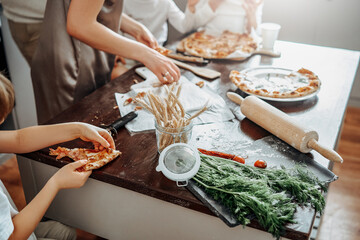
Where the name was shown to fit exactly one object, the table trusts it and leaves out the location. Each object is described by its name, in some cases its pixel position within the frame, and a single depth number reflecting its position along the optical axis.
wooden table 1.00
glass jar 1.06
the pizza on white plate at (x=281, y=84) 1.44
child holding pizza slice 1.01
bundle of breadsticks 1.06
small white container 0.96
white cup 1.89
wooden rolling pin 1.08
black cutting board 0.88
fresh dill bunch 0.87
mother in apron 1.41
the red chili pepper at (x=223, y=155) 1.08
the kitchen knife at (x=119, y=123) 1.23
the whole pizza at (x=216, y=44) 1.90
